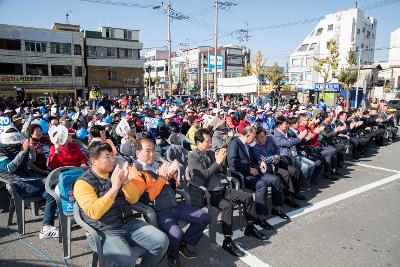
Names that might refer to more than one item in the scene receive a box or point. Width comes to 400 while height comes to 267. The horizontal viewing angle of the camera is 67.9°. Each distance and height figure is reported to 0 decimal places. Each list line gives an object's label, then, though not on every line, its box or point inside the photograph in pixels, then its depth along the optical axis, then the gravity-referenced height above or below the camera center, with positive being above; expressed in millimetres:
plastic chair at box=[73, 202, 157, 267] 2826 -1441
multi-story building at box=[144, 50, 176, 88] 80794 +6790
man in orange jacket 3366 -1411
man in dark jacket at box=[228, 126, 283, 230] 4895 -1320
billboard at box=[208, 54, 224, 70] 34688 +3373
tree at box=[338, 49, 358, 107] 33062 +1718
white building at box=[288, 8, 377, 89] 55656 +9665
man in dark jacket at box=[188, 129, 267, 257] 4160 -1356
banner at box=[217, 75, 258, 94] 19547 +301
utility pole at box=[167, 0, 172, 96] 29730 +5683
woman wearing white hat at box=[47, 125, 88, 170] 4504 -1009
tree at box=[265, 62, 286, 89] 46744 +2325
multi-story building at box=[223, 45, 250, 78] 71738 +7837
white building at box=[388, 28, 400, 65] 57162 +8110
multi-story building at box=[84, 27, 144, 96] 44969 +4316
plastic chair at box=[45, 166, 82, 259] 3467 -1578
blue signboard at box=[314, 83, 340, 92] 29422 +316
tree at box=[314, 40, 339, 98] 30391 +3035
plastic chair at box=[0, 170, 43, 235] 4043 -1557
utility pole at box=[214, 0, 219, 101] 29188 +5247
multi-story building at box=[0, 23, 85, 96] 36531 +3423
